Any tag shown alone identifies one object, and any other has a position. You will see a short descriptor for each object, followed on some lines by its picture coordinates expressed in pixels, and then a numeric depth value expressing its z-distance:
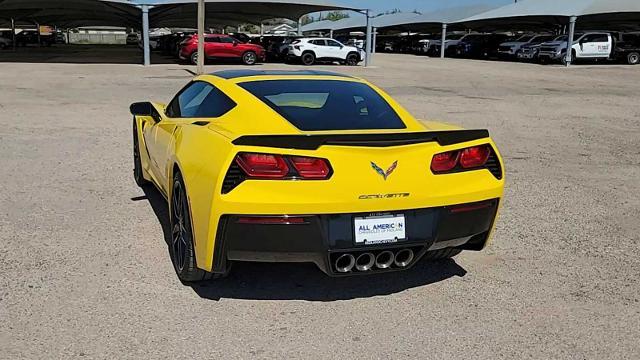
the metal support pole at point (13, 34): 50.56
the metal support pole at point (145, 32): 29.42
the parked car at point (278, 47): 34.12
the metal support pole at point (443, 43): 47.83
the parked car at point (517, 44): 40.99
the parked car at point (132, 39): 76.26
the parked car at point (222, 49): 30.22
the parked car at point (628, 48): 36.78
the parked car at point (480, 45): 47.44
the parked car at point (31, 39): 57.12
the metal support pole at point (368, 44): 32.97
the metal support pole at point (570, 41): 35.16
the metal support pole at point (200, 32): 22.25
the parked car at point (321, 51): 33.28
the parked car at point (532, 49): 39.41
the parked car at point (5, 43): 48.36
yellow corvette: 3.28
